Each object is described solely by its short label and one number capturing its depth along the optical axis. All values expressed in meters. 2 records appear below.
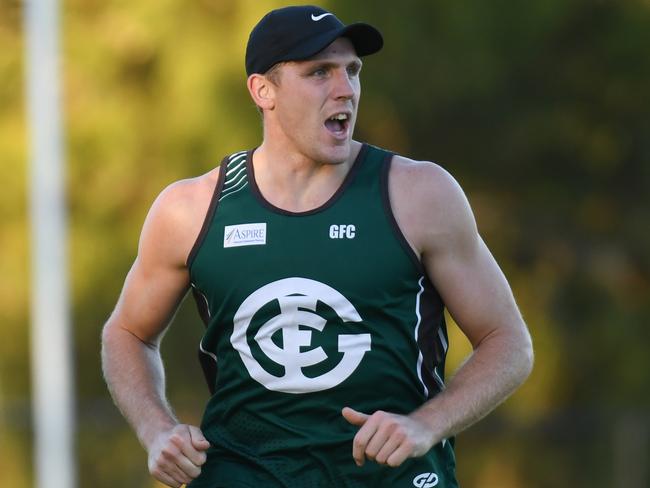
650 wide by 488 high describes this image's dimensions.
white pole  29.22
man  10.11
